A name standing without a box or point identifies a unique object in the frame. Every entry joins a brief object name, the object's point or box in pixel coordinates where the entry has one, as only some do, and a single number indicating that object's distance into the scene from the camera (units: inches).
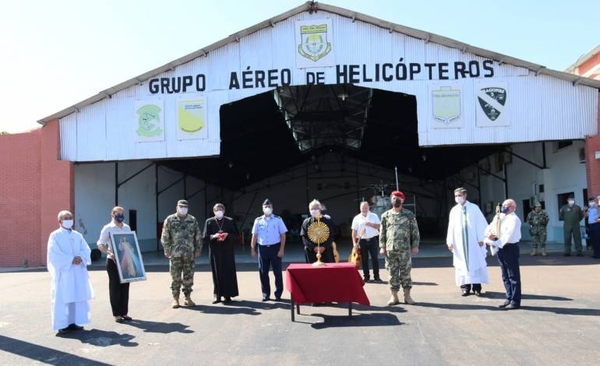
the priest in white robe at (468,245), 352.5
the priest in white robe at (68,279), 282.4
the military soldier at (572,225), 624.7
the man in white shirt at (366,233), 433.1
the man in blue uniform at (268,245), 362.6
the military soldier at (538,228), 630.5
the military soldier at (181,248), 345.1
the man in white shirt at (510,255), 306.0
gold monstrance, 345.4
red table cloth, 291.3
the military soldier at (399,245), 328.5
